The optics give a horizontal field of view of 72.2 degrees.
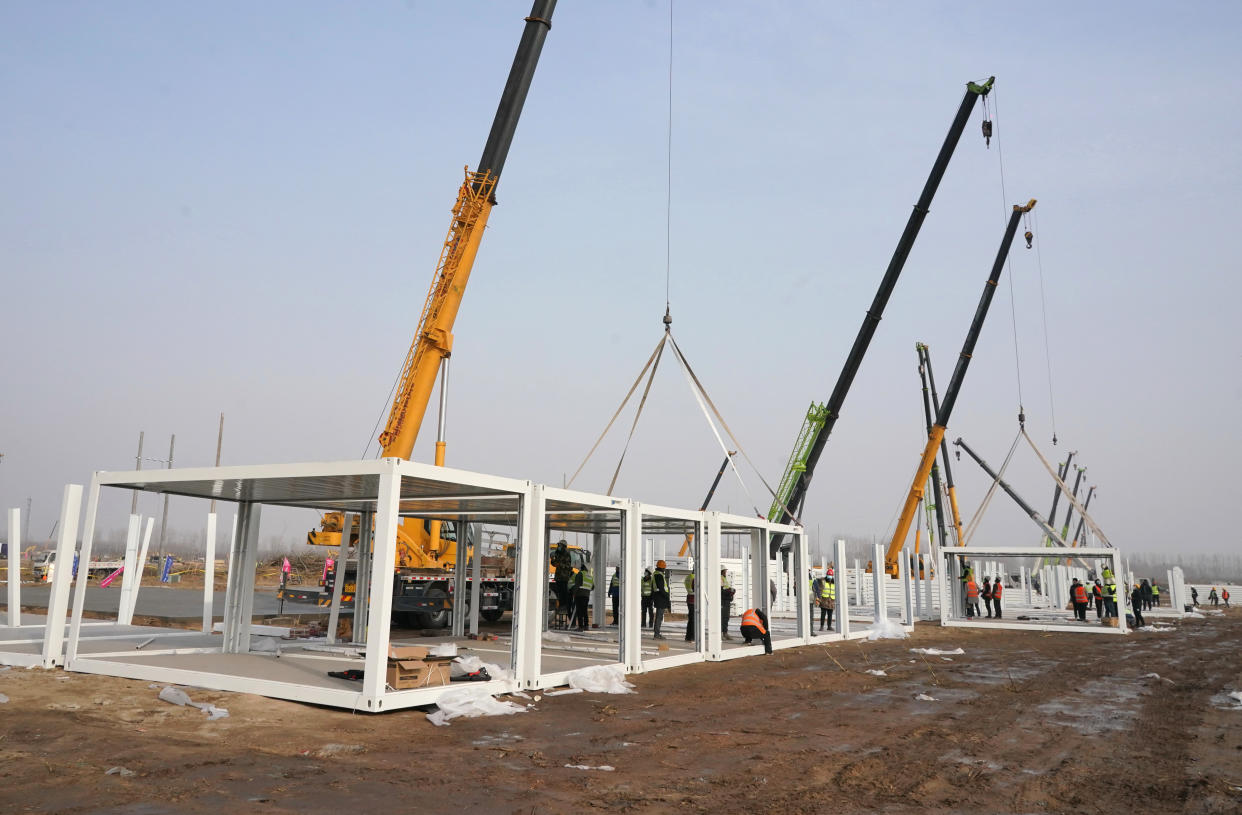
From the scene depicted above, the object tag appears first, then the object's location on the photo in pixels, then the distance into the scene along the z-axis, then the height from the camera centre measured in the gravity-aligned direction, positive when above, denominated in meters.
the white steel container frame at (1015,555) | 24.75 +0.31
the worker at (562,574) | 21.86 -0.12
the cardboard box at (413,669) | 9.73 -1.18
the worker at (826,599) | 24.45 -0.73
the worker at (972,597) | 30.00 -0.75
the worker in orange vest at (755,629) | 18.05 -1.20
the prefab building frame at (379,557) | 9.53 +0.15
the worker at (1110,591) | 26.97 -0.44
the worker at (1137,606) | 29.16 -0.96
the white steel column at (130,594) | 17.83 -0.65
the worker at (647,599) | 20.62 -0.69
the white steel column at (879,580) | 24.97 -0.18
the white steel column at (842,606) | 22.08 -0.85
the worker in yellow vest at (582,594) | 20.55 -0.59
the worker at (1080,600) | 28.34 -0.76
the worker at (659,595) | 18.75 -0.53
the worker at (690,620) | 18.22 -1.05
